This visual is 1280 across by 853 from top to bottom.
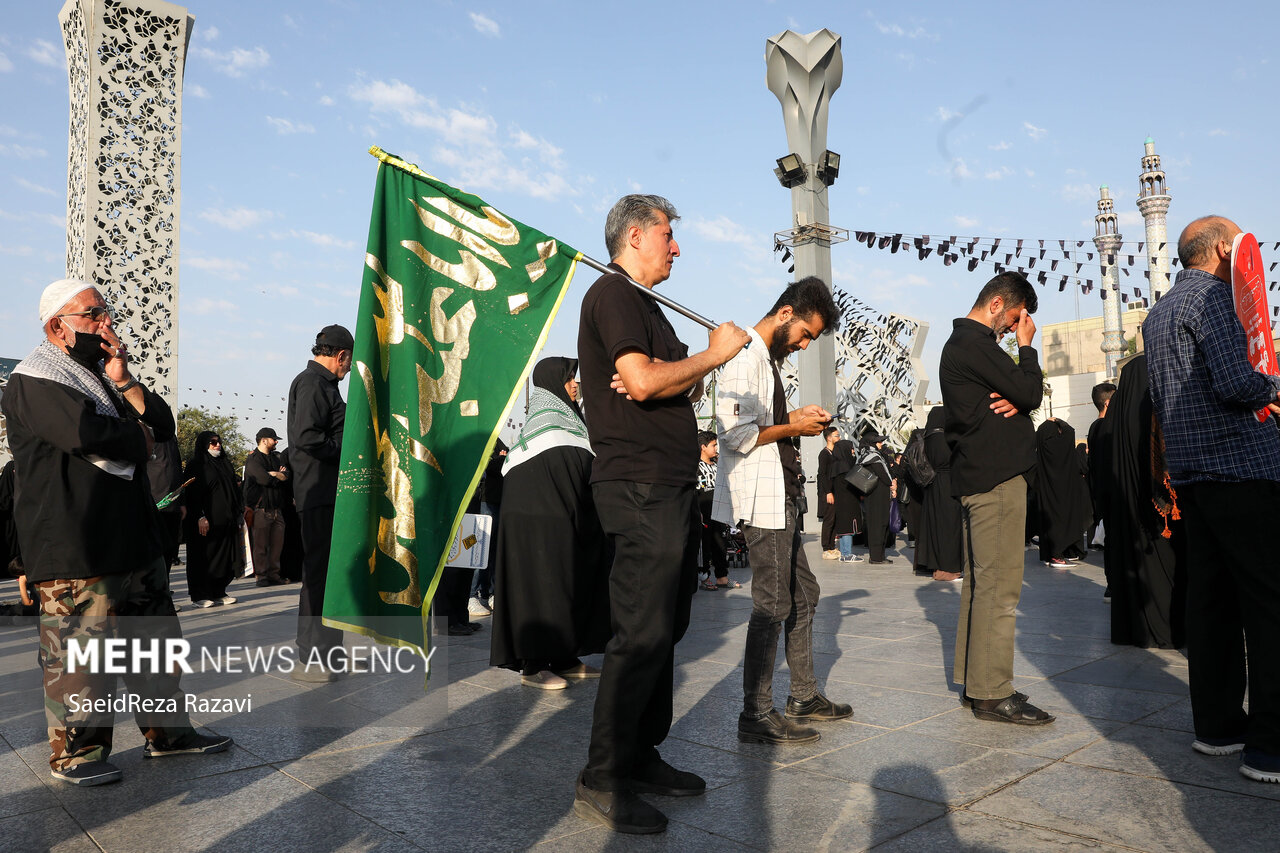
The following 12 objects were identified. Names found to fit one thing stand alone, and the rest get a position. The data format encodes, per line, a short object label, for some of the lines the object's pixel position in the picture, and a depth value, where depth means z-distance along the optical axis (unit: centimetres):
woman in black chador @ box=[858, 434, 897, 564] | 1188
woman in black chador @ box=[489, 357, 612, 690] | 502
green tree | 4884
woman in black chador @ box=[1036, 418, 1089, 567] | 1045
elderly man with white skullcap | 345
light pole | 1969
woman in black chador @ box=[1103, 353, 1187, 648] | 555
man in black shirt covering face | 406
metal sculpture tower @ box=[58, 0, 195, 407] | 2683
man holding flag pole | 292
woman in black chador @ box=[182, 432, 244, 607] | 950
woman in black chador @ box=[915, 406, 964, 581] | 977
